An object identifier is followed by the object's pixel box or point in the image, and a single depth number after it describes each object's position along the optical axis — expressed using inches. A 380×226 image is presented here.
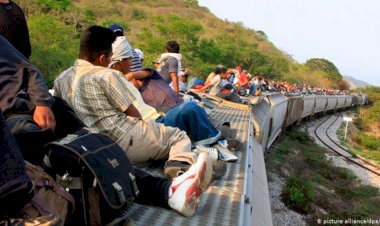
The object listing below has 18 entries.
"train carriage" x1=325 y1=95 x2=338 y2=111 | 1141.7
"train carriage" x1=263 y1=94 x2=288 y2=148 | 428.6
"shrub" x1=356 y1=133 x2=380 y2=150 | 900.7
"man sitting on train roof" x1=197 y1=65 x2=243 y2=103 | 392.2
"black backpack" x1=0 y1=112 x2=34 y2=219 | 58.8
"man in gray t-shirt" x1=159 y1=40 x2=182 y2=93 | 228.2
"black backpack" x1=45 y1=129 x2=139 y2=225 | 78.4
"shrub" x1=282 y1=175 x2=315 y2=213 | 321.4
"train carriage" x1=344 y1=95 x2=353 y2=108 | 1462.8
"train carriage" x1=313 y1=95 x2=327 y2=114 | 970.0
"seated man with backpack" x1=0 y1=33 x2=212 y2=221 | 59.6
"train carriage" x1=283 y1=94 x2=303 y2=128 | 621.9
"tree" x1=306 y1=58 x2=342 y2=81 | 3021.7
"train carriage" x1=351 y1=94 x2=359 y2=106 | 1581.6
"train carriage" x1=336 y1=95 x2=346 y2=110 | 1309.1
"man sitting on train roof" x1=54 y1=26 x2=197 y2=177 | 119.6
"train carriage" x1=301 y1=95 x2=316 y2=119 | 810.3
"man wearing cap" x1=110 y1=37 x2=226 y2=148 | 150.9
